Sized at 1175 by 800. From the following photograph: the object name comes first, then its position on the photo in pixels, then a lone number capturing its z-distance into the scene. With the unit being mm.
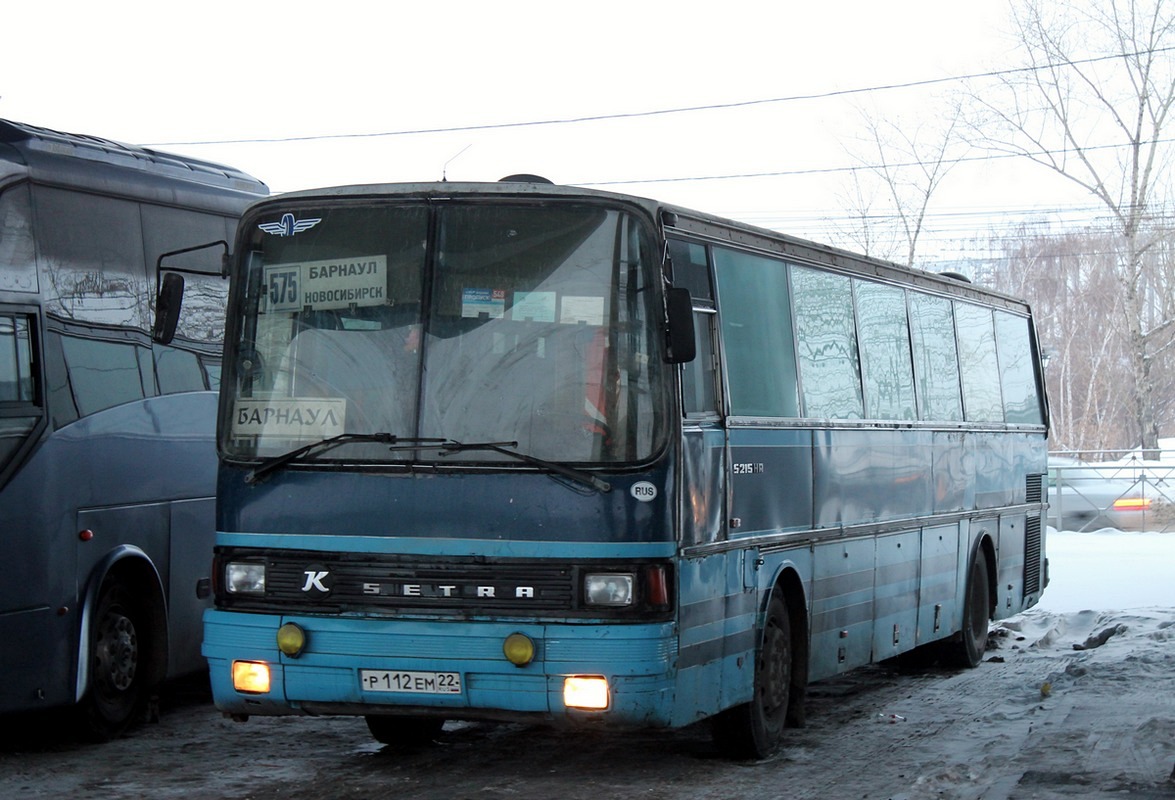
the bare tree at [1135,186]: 40188
